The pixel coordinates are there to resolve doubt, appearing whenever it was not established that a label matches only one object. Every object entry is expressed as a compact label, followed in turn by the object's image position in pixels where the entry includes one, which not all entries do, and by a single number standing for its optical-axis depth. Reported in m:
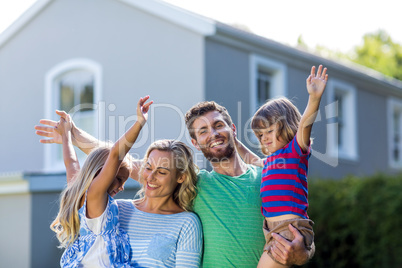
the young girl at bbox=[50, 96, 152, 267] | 2.93
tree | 34.53
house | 7.62
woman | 2.98
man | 3.03
